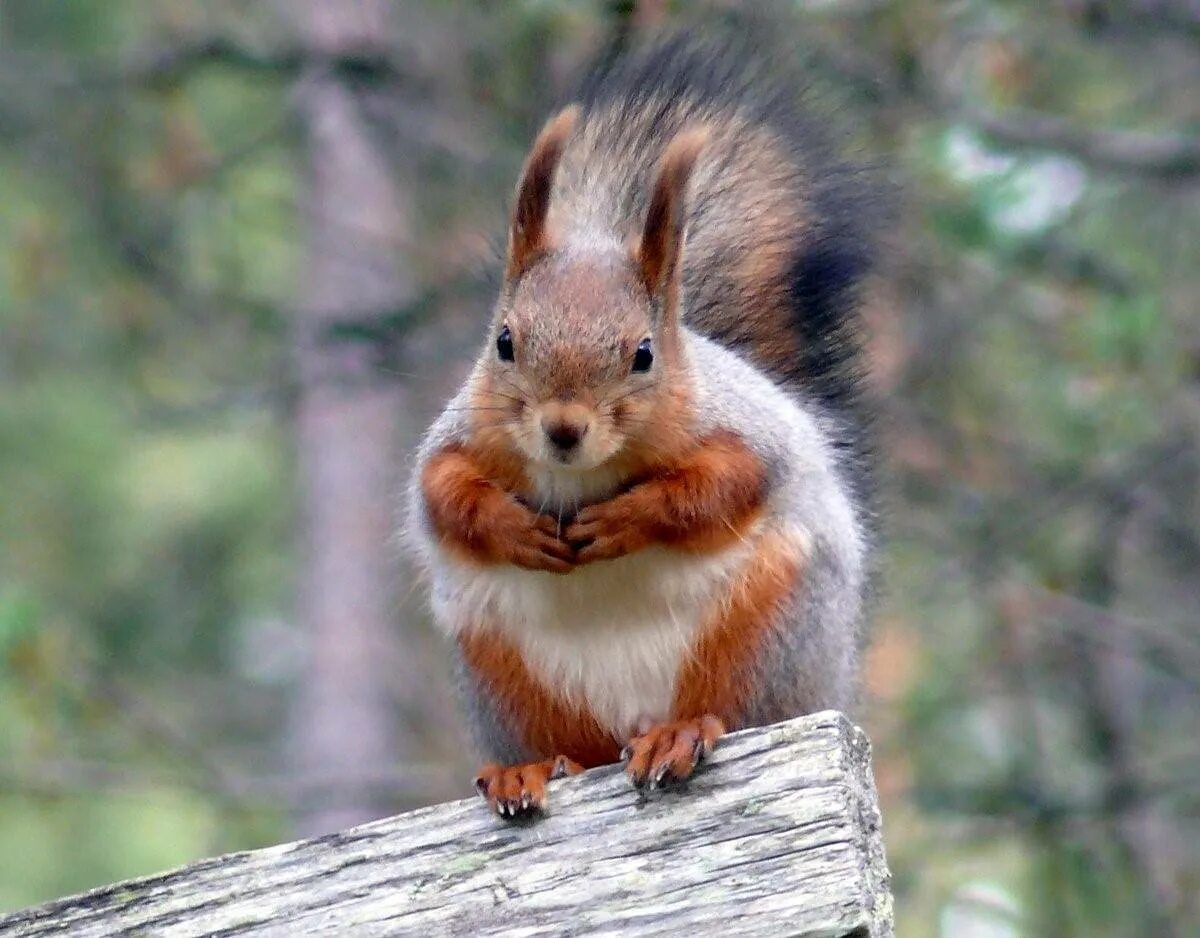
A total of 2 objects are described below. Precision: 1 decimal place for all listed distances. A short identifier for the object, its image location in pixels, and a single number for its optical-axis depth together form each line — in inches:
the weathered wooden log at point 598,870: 165.8
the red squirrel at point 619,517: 208.8
